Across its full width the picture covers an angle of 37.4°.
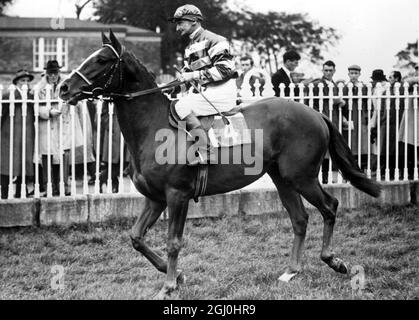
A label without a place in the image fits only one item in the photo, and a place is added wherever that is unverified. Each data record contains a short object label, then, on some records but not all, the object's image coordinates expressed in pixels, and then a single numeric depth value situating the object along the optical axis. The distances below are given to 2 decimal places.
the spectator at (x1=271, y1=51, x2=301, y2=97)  11.17
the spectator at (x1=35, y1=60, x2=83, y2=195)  9.39
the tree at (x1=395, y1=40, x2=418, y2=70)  25.48
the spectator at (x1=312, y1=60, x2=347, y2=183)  10.38
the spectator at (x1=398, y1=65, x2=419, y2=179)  10.67
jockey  6.43
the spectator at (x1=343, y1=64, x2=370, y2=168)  10.45
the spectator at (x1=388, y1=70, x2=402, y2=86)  12.22
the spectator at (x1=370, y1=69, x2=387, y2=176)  10.44
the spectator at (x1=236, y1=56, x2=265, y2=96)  12.72
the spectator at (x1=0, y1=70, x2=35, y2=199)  9.32
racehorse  6.23
